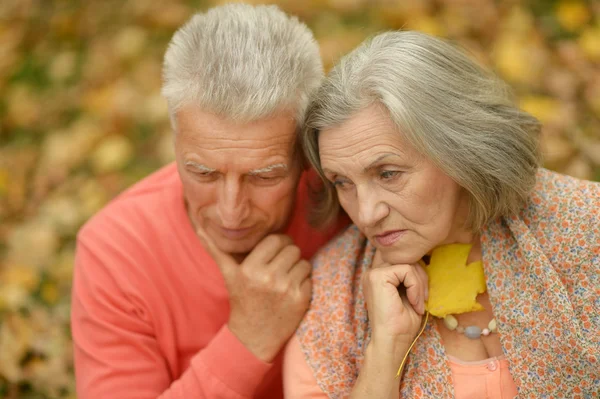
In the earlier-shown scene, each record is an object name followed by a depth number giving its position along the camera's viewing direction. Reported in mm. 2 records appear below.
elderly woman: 2135
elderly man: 2258
